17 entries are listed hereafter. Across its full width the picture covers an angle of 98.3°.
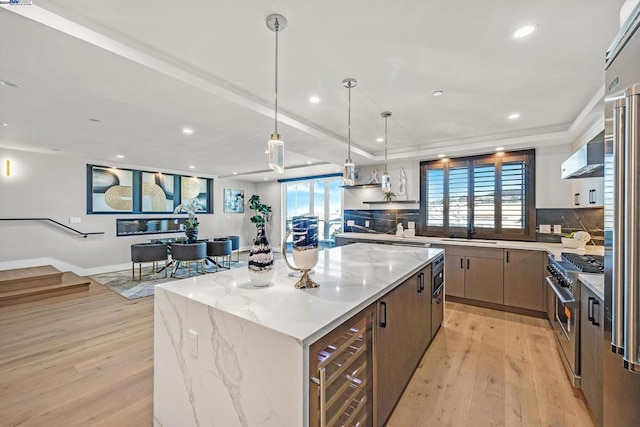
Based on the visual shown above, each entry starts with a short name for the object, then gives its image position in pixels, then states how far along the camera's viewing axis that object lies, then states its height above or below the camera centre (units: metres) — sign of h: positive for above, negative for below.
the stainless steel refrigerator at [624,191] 0.91 +0.07
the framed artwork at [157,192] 6.96 +0.50
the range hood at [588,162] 1.94 +0.38
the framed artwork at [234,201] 8.90 +0.33
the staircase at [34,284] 4.16 -1.23
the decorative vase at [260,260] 1.59 -0.29
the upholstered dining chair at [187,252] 5.44 -0.81
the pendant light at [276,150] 1.74 +0.42
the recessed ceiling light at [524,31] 1.73 +1.15
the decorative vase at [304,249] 1.56 -0.21
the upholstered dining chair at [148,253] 5.35 -0.83
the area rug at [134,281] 4.59 -1.35
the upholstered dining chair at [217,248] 6.02 -0.82
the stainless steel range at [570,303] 2.09 -0.71
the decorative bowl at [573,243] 3.40 -0.40
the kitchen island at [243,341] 1.03 -0.57
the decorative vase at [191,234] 5.87 -0.49
